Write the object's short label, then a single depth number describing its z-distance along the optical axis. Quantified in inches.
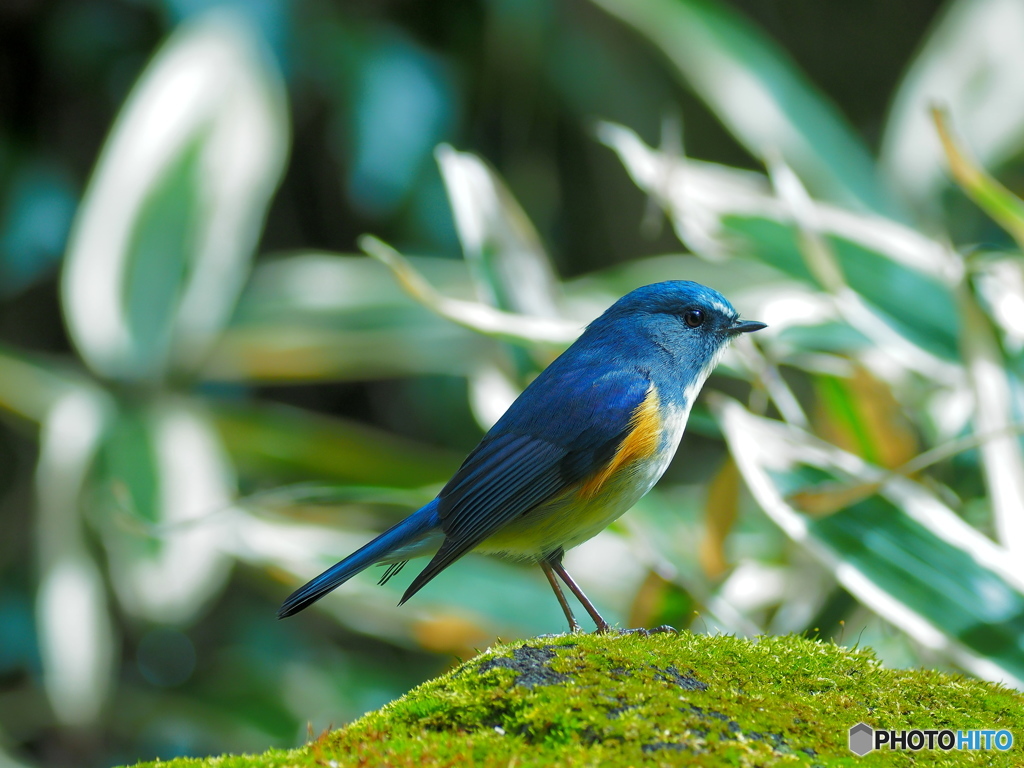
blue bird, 170.7
